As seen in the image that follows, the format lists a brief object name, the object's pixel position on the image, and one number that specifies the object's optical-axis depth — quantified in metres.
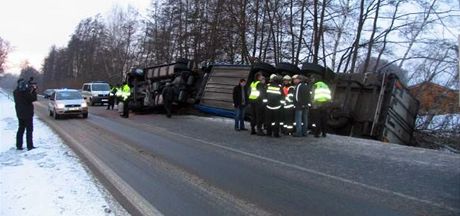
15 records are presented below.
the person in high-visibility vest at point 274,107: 14.52
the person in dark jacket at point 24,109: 12.88
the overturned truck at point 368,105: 15.98
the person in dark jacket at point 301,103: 14.20
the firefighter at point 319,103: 14.07
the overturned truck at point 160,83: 24.94
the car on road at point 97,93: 41.59
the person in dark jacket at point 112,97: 33.46
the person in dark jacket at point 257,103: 14.90
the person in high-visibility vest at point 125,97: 25.55
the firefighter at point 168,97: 24.36
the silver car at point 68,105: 25.09
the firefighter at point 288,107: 14.59
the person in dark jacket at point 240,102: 16.69
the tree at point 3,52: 82.79
